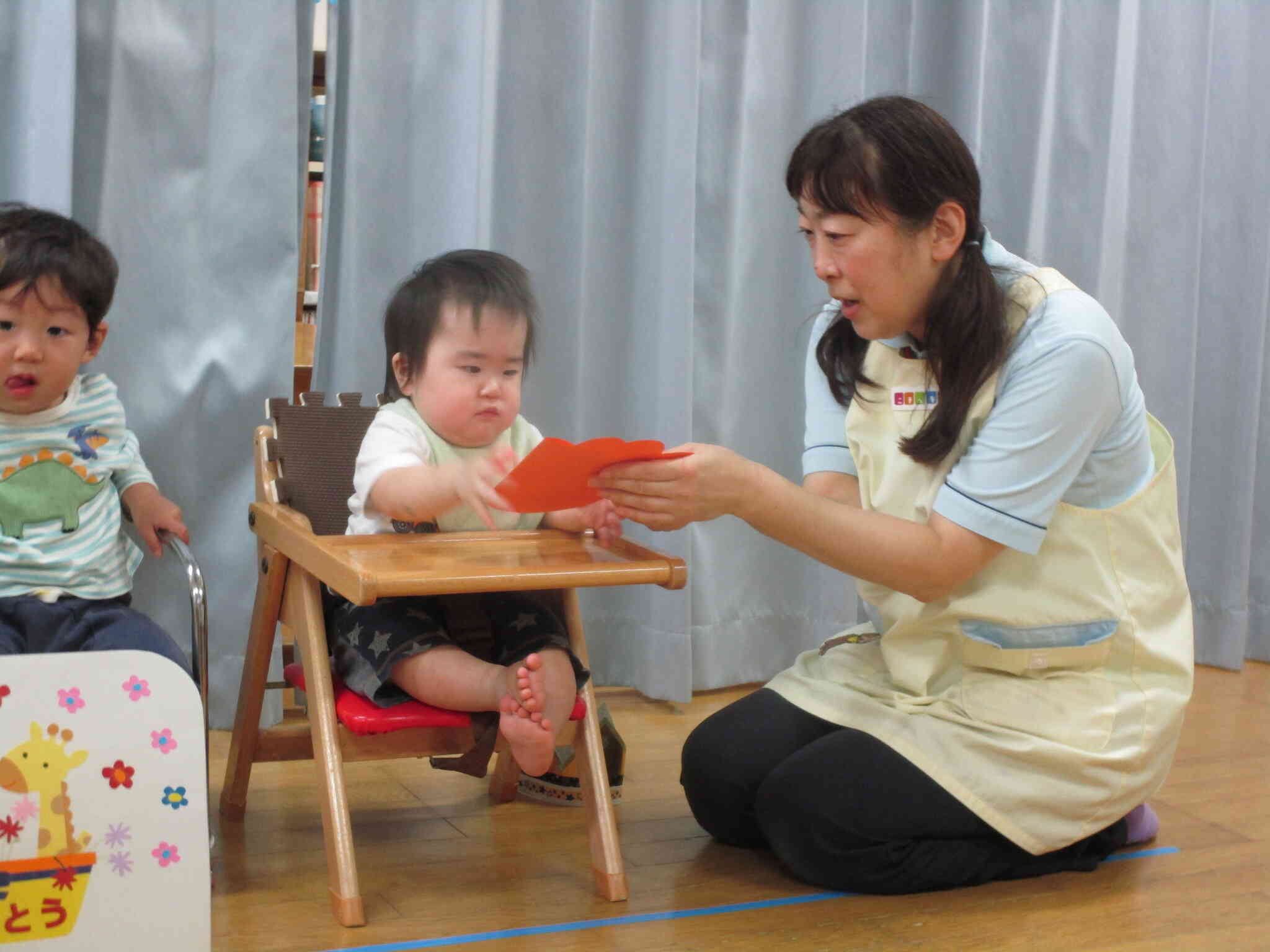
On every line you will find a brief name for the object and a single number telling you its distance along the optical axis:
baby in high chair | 3.35
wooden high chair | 3.25
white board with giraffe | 3.13
